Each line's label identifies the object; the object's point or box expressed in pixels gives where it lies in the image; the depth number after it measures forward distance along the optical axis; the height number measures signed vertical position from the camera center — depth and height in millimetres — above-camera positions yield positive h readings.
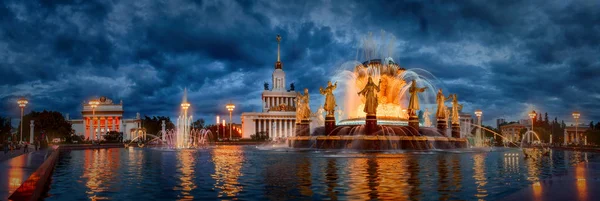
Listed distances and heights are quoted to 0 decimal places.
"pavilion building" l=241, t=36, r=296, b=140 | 141125 +2838
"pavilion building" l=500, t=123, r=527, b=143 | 180000 +816
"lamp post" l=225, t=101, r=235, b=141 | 73588 +3659
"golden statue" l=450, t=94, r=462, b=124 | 43938 +1878
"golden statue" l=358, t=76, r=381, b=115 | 36031 +2199
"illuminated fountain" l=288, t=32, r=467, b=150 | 36156 +887
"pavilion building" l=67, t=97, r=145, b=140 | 139750 +3718
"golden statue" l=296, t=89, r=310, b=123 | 44812 +2025
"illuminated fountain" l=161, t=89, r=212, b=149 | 60062 +132
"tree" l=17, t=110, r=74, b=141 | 89562 +1468
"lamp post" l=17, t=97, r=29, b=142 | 54969 +3367
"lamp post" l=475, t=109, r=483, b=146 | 79100 +2562
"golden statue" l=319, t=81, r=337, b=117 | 39969 +2398
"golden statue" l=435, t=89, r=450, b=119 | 41584 +2097
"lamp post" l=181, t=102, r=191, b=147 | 61625 +874
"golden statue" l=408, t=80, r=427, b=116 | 39250 +2382
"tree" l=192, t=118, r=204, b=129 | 167375 +2952
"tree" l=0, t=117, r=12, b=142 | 73231 +650
